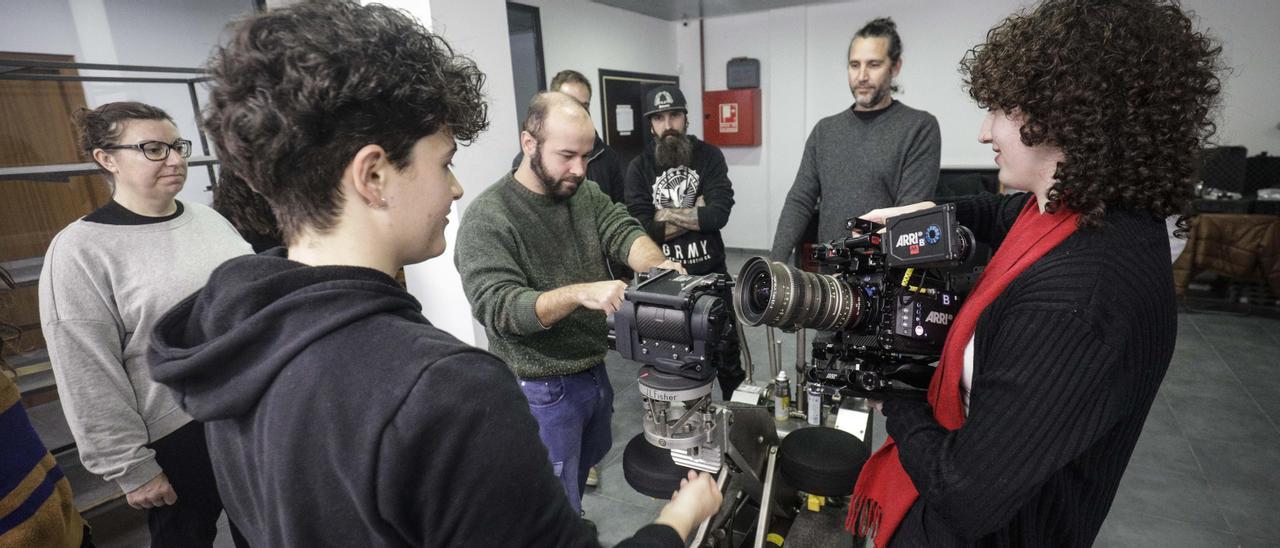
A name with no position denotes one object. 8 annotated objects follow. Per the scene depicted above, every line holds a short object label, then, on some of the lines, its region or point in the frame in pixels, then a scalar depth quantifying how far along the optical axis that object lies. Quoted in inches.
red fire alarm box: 231.6
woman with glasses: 55.8
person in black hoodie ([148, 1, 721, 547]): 21.6
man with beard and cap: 109.8
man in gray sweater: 83.0
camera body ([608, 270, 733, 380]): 44.4
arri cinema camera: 41.5
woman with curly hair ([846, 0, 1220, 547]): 31.3
